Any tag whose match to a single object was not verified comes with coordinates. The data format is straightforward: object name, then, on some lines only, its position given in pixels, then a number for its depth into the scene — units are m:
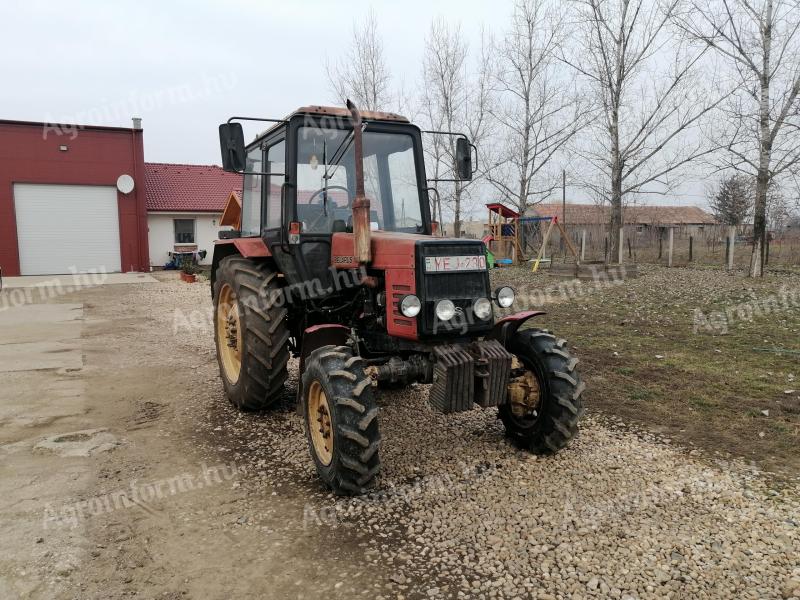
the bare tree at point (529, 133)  19.34
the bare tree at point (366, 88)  19.39
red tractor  3.63
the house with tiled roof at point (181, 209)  24.11
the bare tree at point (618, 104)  15.16
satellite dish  21.23
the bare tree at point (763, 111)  12.56
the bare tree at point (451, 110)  20.05
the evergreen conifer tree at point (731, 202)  28.87
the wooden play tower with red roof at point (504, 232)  19.92
